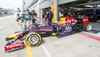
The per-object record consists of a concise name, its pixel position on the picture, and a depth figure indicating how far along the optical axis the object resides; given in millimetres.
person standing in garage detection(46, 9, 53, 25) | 4661
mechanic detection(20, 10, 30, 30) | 4714
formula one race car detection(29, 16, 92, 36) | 3257
